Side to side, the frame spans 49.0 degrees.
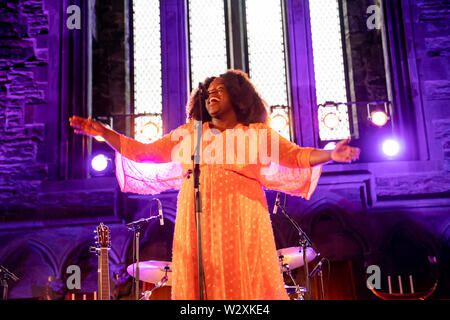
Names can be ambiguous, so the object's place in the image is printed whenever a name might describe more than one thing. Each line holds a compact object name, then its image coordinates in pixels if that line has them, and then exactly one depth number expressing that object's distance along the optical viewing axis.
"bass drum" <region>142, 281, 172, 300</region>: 5.81
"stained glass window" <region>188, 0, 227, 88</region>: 6.82
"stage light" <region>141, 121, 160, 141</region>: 6.19
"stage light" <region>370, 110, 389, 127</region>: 6.07
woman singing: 2.46
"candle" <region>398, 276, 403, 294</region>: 5.65
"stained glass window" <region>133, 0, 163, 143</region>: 6.74
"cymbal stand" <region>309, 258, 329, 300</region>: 4.78
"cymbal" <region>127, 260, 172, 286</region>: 4.49
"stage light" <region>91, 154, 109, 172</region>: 5.98
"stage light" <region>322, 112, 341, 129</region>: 6.29
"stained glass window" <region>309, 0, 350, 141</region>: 6.61
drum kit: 4.50
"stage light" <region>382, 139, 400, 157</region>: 5.92
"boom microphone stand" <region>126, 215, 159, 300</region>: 4.29
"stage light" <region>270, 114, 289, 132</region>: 6.24
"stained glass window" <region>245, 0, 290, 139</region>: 6.71
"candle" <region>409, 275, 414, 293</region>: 5.66
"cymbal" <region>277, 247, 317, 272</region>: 4.55
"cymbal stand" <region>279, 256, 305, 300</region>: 4.52
